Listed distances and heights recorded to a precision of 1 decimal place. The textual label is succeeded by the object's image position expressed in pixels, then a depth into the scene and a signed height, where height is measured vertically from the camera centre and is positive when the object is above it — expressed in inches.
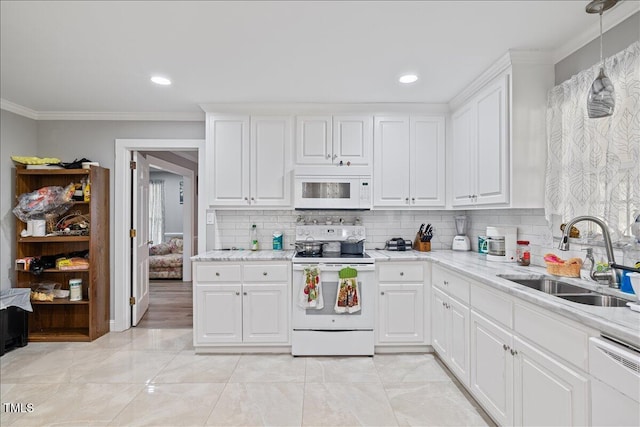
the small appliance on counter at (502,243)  106.3 -9.0
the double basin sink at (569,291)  68.7 -16.9
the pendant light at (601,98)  63.5 +21.9
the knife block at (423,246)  142.3 -12.8
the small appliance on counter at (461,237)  140.4 -9.0
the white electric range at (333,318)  122.3 -36.7
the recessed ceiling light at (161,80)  111.4 +44.5
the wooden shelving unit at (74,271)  139.6 -22.6
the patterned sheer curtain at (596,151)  70.7 +14.9
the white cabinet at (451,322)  95.0 -32.7
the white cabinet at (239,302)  124.9 -31.6
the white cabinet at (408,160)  138.5 +22.3
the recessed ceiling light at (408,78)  109.7 +44.5
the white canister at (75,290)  141.4 -30.9
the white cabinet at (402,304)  123.8 -32.1
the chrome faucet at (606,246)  70.4 -6.3
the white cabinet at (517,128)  96.7 +25.3
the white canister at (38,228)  138.7 -5.1
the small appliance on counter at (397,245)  142.0 -12.3
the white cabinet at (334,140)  137.8 +30.2
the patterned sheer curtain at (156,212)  340.8 +3.3
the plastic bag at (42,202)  137.9 +5.5
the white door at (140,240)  156.6 -11.7
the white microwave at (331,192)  132.6 +9.0
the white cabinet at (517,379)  55.6 -31.4
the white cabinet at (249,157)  137.9 +23.4
